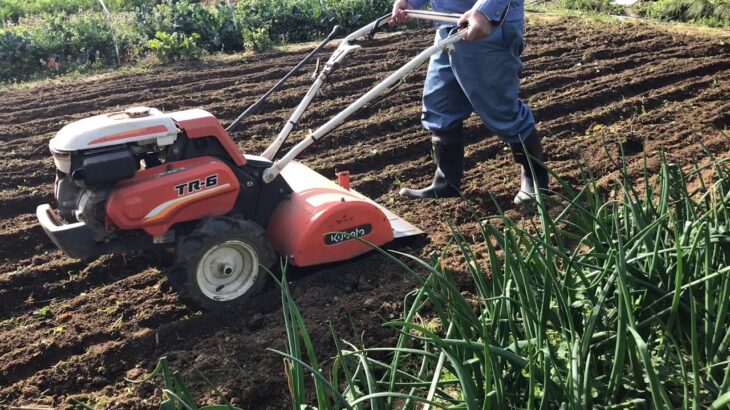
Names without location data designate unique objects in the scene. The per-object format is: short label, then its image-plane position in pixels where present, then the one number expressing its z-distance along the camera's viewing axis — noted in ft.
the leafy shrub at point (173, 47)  25.32
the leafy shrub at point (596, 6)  31.37
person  11.44
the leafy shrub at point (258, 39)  27.37
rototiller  9.04
